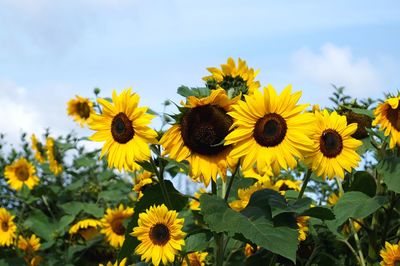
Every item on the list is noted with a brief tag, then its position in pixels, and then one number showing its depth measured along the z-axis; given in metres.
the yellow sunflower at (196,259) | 2.86
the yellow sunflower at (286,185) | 3.31
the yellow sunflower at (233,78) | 2.29
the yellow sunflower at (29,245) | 4.30
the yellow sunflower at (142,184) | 2.78
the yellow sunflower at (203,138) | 2.04
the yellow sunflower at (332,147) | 2.24
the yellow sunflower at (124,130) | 2.11
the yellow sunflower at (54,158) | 5.02
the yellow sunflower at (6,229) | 4.23
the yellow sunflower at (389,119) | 2.41
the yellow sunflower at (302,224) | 2.46
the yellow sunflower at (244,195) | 2.62
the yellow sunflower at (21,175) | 4.94
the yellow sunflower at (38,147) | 5.62
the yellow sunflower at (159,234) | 2.36
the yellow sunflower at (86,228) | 4.14
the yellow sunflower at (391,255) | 2.50
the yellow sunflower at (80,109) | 5.16
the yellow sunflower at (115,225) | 3.84
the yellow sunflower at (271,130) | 1.98
